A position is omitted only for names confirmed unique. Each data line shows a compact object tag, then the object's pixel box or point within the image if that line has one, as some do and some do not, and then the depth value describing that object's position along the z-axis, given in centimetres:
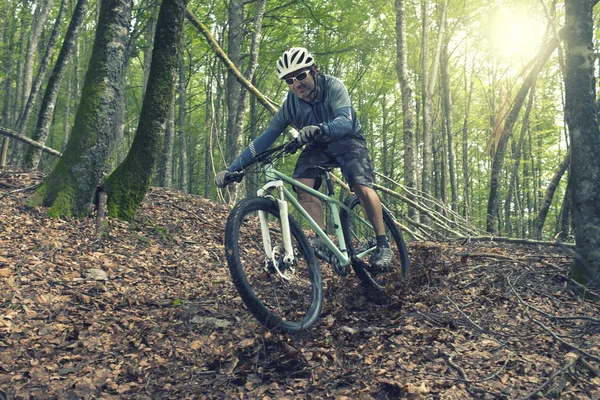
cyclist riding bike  409
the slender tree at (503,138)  527
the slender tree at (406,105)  1046
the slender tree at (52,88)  743
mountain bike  329
